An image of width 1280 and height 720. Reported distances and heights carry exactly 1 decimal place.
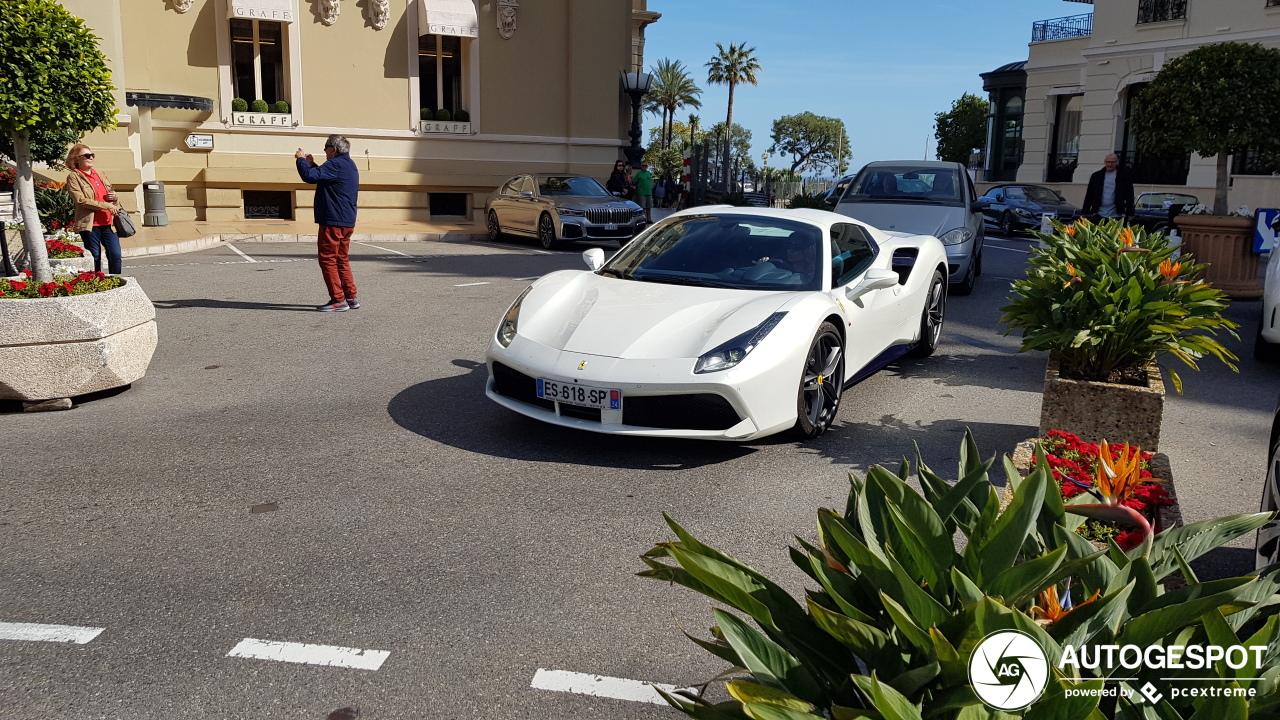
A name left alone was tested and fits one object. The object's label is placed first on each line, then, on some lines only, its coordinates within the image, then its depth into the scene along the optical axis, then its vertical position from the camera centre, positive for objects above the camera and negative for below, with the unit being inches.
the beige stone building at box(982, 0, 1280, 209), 1182.3 +159.5
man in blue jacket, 391.2 -4.5
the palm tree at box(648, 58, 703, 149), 2898.6 +291.6
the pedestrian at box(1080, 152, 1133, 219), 470.6 +3.5
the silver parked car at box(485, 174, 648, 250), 709.3 -16.3
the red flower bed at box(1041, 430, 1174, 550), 130.3 -39.0
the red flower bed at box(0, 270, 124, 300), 263.9 -29.3
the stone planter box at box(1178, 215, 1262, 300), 471.5 -22.7
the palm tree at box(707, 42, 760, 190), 2898.6 +360.5
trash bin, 741.3 -15.1
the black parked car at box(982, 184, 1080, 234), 935.7 -7.8
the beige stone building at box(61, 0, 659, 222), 840.3 +79.2
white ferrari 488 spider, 211.2 -31.5
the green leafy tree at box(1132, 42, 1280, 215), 484.1 +49.4
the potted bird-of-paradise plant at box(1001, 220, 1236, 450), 206.8 -27.5
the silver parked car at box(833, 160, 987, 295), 467.8 -4.5
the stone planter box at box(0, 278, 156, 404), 250.2 -42.6
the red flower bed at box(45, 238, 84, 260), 426.2 -30.9
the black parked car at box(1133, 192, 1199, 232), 905.5 -4.6
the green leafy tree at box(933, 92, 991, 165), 2402.8 +168.3
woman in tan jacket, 410.9 -11.6
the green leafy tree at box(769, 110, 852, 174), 4722.0 +260.3
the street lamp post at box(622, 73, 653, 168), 948.6 +92.8
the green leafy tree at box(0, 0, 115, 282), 263.0 +25.7
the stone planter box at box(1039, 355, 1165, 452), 205.0 -42.9
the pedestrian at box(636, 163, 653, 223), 922.7 +3.0
